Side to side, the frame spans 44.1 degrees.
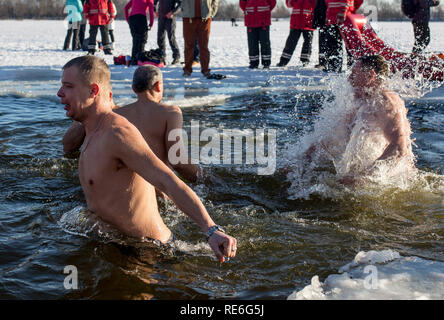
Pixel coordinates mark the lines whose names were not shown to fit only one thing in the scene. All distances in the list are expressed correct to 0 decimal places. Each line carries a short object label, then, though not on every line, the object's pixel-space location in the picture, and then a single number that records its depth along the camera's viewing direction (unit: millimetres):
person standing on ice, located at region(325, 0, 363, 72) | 9391
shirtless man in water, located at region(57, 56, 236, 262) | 2658
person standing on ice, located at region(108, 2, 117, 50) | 13578
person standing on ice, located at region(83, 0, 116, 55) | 12070
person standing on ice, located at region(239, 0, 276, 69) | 10359
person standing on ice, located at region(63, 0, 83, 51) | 13773
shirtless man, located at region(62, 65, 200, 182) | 4219
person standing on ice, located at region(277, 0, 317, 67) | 10555
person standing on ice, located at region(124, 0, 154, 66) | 10820
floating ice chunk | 2938
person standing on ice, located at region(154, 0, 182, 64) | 10766
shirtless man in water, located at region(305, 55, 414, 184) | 4574
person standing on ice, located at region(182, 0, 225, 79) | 9422
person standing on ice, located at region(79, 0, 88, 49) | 14773
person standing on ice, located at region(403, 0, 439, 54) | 10133
